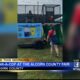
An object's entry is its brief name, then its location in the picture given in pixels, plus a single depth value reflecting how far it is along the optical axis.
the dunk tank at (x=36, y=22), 10.66
